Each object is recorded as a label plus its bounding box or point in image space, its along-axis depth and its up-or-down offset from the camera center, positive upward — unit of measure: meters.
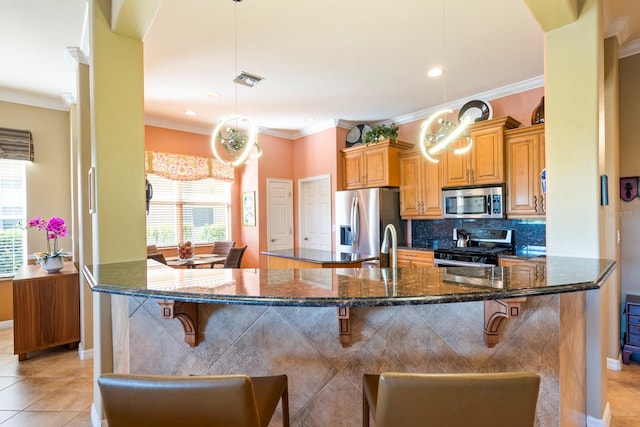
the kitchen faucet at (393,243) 1.75 -0.17
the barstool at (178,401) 0.84 -0.47
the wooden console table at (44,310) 3.06 -0.87
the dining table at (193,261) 4.16 -0.58
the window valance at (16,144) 3.90 +0.91
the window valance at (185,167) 4.97 +0.79
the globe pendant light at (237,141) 2.56 +0.59
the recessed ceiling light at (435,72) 3.42 +1.47
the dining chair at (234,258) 4.29 -0.55
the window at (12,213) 3.99 +0.09
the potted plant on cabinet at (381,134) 4.77 +1.14
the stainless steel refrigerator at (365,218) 4.60 -0.07
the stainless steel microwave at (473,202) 3.74 +0.11
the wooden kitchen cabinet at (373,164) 4.71 +0.72
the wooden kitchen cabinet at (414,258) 4.17 -0.60
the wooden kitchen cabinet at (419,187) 4.38 +0.34
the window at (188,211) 5.13 +0.09
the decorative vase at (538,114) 3.59 +1.05
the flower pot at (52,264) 3.31 -0.45
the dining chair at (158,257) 3.82 -0.46
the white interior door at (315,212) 5.52 +0.03
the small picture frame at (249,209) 5.63 +0.11
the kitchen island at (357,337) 1.36 -0.53
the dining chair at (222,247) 5.23 -0.50
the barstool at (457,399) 0.84 -0.48
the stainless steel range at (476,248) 3.65 -0.45
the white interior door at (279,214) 5.71 +0.01
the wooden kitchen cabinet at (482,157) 3.73 +0.63
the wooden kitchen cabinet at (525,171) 3.47 +0.42
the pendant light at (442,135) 2.37 +0.58
